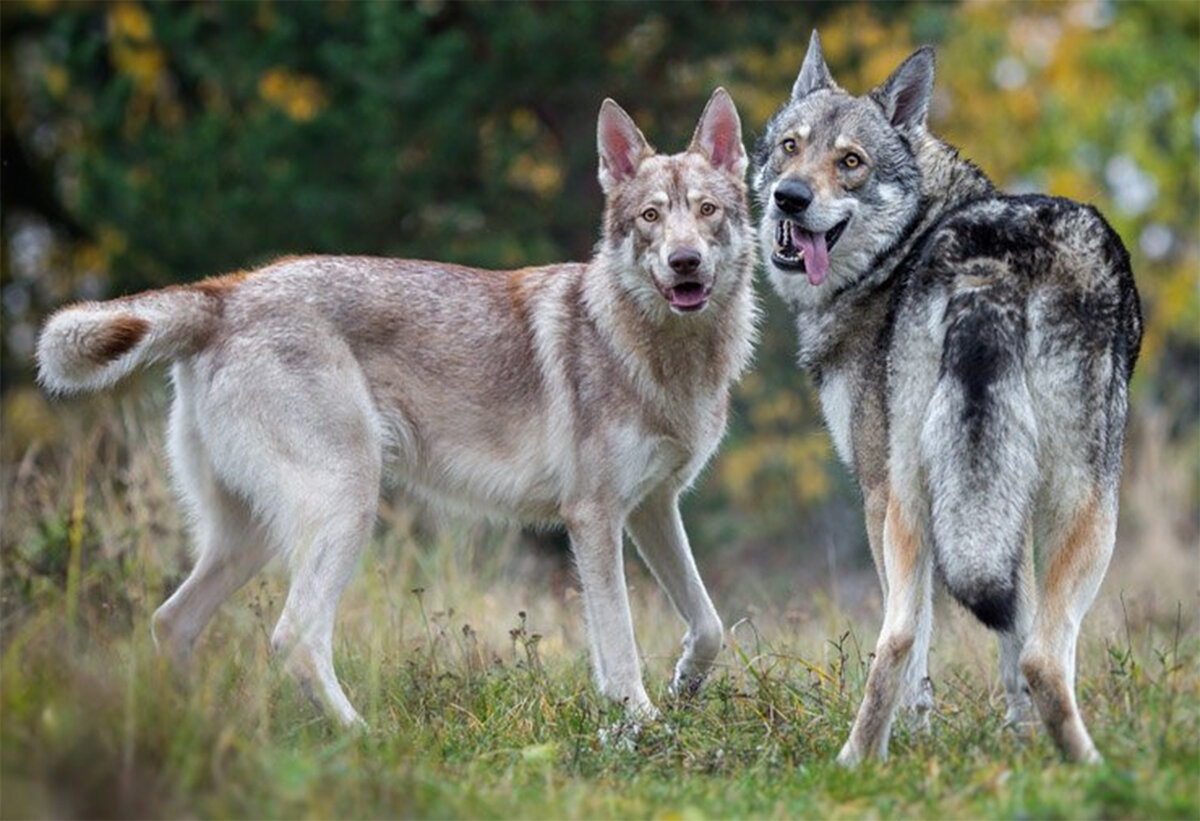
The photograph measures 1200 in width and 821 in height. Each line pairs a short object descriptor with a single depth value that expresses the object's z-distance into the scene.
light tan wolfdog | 12.83
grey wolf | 9.89
